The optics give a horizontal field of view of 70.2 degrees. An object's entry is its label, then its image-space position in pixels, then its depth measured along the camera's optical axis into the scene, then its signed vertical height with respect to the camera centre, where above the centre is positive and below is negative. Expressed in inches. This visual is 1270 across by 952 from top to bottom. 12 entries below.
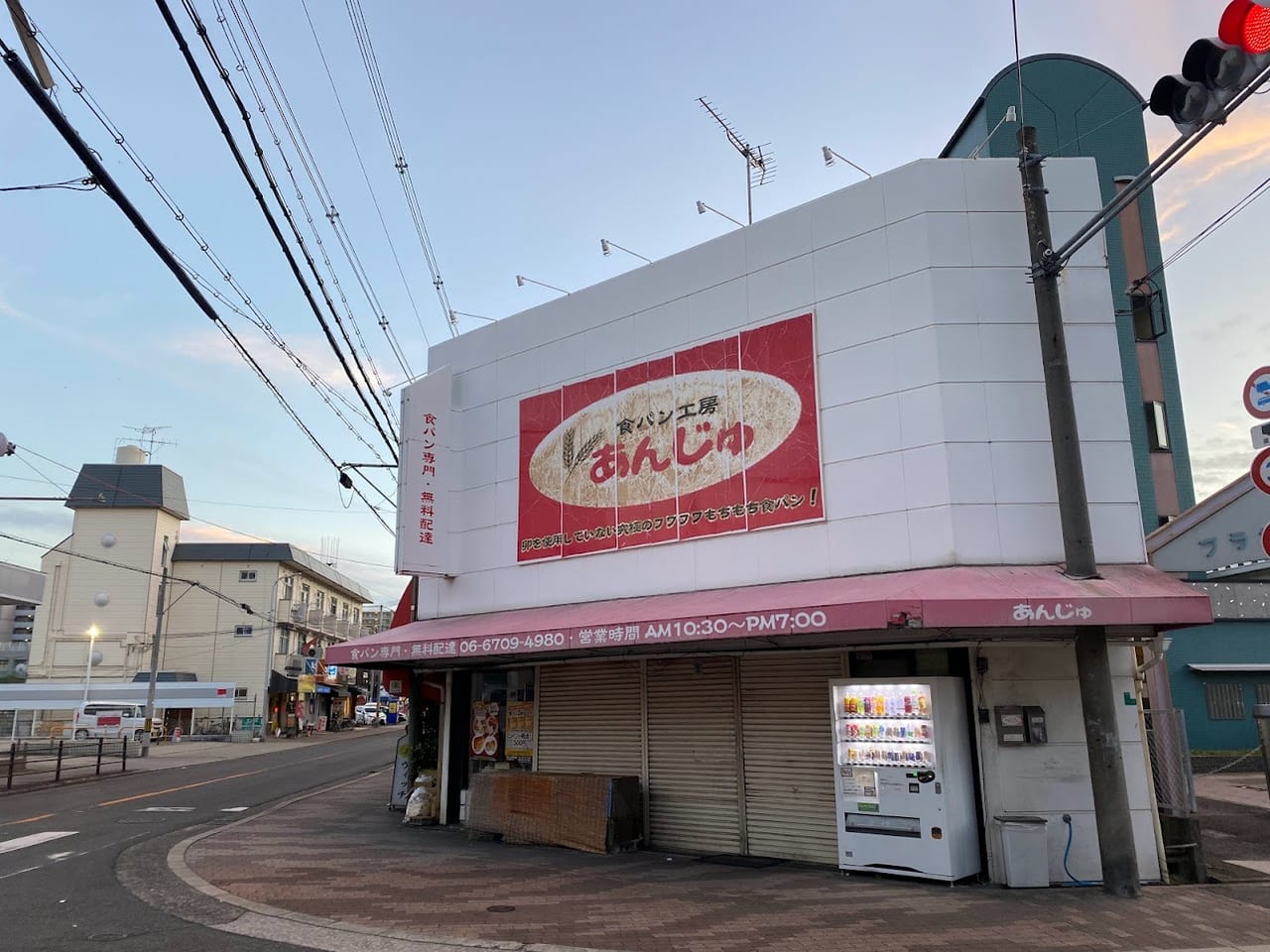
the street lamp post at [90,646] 1651.1 +94.0
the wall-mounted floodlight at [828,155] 495.2 +285.2
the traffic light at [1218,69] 219.3 +152.7
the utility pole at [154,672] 1344.1 +33.8
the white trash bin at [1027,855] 371.6 -67.8
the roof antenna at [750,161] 610.7 +352.2
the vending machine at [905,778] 384.8 -38.9
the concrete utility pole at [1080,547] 355.9 +56.0
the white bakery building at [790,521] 392.8 +86.2
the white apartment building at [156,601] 1786.4 +188.4
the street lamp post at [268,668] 1876.2 +52.1
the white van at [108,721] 1497.3 -41.8
